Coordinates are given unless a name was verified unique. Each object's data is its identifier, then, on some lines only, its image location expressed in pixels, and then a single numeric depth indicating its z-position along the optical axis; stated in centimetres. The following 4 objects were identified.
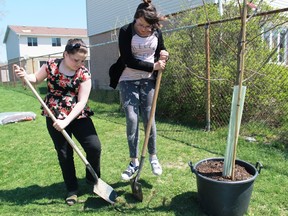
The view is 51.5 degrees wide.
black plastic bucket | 246
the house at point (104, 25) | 1508
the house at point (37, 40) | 3606
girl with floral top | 286
